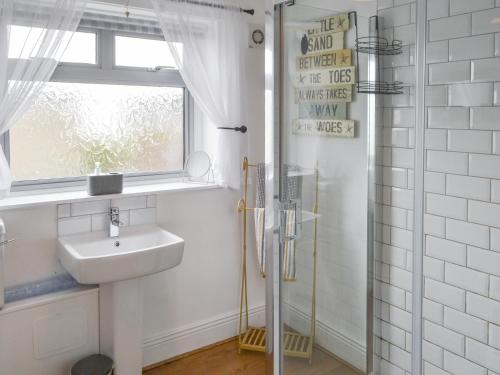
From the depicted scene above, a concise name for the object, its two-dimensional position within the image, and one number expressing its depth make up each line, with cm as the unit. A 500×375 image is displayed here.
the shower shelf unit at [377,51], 189
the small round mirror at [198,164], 299
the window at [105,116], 261
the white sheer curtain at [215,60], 269
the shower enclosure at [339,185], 195
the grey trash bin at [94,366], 226
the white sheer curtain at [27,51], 223
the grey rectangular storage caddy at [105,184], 251
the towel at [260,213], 295
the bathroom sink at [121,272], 216
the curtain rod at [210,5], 272
